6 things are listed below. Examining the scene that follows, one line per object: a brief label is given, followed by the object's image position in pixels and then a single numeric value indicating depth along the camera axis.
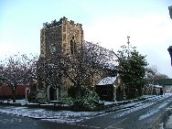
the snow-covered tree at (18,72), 23.08
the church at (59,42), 24.63
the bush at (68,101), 17.52
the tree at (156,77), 41.97
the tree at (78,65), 18.74
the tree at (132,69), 27.65
